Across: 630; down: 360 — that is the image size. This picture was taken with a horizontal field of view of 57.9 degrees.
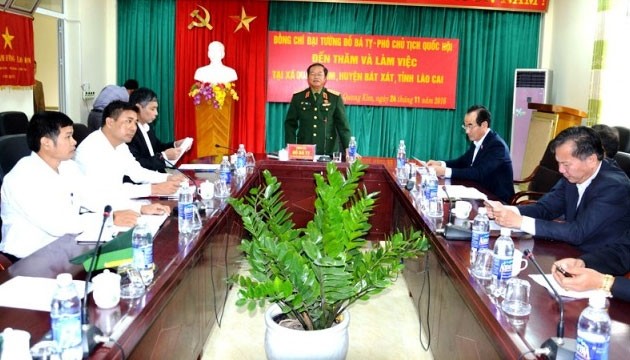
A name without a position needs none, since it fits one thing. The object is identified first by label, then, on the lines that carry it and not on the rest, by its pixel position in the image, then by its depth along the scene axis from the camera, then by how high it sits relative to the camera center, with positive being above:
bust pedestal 5.99 -0.33
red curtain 6.33 +0.44
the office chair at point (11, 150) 2.48 -0.27
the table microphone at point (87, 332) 1.19 -0.51
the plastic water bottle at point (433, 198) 2.66 -0.46
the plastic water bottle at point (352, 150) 4.30 -0.38
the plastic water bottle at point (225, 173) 3.00 -0.42
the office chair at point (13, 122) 4.10 -0.25
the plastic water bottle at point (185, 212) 2.19 -0.45
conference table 1.37 -0.57
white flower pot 1.36 -0.59
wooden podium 5.16 -0.19
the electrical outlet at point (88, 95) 5.82 -0.04
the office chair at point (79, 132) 3.37 -0.25
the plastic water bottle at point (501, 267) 1.67 -0.48
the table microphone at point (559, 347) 1.21 -0.52
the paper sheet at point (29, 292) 1.42 -0.53
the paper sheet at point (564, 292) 1.61 -0.53
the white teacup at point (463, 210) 2.51 -0.47
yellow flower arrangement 5.86 +0.02
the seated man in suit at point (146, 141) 3.42 -0.30
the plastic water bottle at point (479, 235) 1.97 -0.46
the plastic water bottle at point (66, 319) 1.17 -0.47
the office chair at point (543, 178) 3.61 -0.48
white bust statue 5.87 +0.25
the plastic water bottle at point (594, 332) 1.12 -0.45
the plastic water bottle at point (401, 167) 3.62 -0.45
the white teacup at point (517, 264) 1.77 -0.50
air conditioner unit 6.16 +0.06
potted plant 1.30 -0.39
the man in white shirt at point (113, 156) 2.74 -0.32
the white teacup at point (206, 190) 2.71 -0.45
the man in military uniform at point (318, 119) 4.56 -0.17
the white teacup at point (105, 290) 1.43 -0.50
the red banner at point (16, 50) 4.29 +0.29
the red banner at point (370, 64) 6.33 +0.39
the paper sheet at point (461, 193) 3.01 -0.49
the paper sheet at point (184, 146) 3.73 -0.34
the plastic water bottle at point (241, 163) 3.57 -0.43
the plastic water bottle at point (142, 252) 1.65 -0.46
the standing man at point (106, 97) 5.16 -0.05
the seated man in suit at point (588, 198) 2.04 -0.33
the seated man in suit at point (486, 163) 3.54 -0.37
